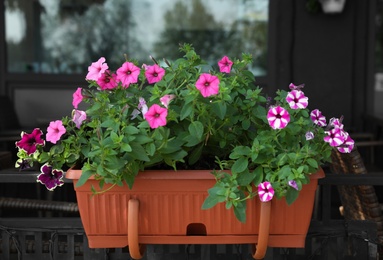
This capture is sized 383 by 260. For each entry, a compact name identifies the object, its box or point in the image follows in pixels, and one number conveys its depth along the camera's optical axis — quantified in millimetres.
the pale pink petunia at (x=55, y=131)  2195
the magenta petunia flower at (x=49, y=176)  2247
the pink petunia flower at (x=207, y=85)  2116
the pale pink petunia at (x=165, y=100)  2131
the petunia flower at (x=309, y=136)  2173
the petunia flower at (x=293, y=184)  2094
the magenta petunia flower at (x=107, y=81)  2224
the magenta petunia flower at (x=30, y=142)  2244
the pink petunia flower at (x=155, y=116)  2099
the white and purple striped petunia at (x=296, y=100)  2185
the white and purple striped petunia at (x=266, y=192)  2088
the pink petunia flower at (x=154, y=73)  2244
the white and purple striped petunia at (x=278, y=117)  2116
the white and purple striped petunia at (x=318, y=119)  2250
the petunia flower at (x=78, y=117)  2247
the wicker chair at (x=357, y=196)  2863
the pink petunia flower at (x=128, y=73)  2197
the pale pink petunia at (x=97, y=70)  2204
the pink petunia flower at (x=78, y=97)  2246
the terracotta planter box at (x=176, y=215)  2163
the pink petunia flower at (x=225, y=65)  2310
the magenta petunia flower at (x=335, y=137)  2181
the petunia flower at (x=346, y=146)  2206
